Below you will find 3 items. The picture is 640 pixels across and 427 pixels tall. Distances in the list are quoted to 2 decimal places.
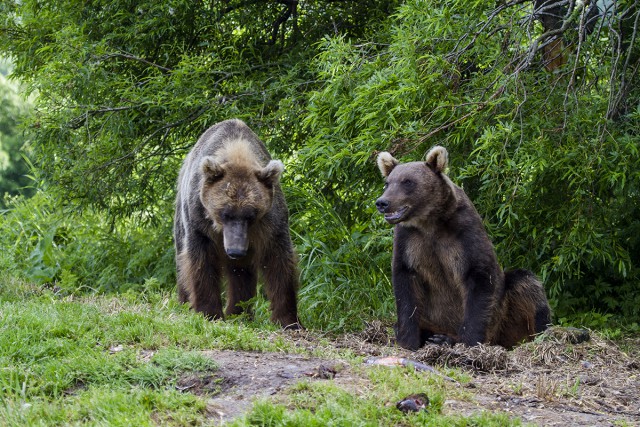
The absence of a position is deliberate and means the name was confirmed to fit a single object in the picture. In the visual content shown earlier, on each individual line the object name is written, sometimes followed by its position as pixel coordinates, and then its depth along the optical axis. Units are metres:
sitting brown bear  13.85
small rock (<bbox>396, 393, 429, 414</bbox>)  9.29
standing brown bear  14.69
